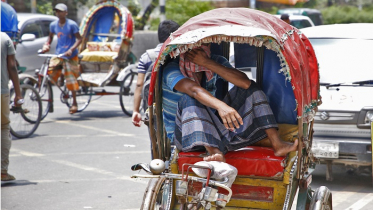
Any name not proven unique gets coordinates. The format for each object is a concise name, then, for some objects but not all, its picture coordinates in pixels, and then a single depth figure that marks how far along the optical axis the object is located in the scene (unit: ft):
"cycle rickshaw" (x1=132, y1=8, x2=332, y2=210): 27.37
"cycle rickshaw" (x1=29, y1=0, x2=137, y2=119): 72.86
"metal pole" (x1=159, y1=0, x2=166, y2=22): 119.14
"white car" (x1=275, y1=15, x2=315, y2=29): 118.32
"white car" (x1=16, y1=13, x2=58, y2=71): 96.27
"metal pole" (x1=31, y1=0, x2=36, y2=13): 135.87
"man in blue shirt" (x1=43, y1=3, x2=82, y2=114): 73.67
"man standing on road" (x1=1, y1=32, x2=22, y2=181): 45.57
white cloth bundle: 26.55
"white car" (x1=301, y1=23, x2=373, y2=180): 44.06
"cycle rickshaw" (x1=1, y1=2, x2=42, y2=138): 62.95
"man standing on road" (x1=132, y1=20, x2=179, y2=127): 40.91
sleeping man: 28.76
